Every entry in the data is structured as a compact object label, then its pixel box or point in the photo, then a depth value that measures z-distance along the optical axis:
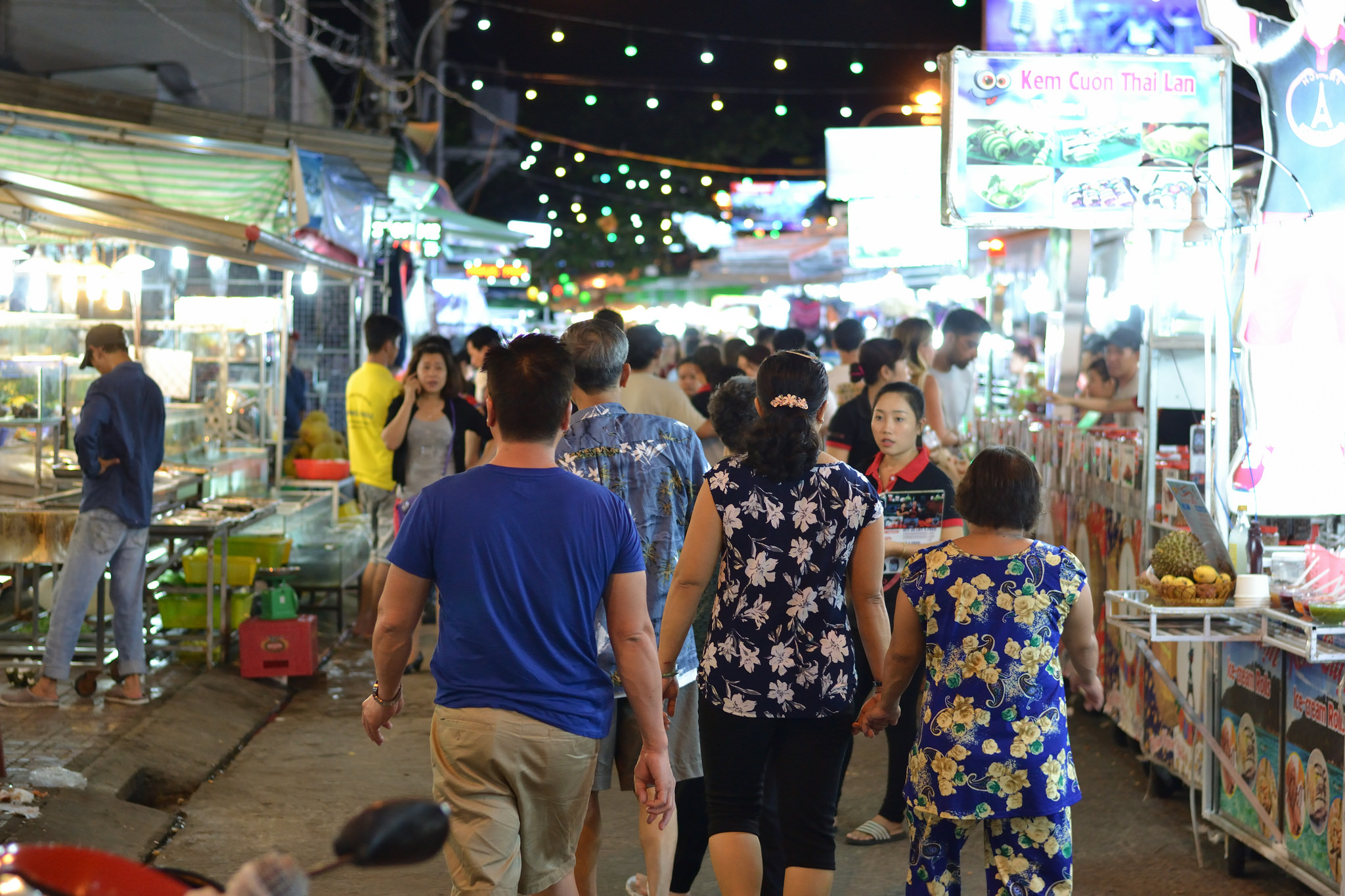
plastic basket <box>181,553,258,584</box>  8.42
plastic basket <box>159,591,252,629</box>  8.25
